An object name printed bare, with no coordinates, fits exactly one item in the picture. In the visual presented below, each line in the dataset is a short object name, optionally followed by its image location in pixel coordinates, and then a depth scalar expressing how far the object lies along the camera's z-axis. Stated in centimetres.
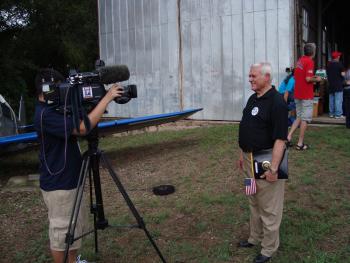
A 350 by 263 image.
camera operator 300
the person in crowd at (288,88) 764
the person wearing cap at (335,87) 962
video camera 290
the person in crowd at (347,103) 825
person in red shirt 669
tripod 298
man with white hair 325
